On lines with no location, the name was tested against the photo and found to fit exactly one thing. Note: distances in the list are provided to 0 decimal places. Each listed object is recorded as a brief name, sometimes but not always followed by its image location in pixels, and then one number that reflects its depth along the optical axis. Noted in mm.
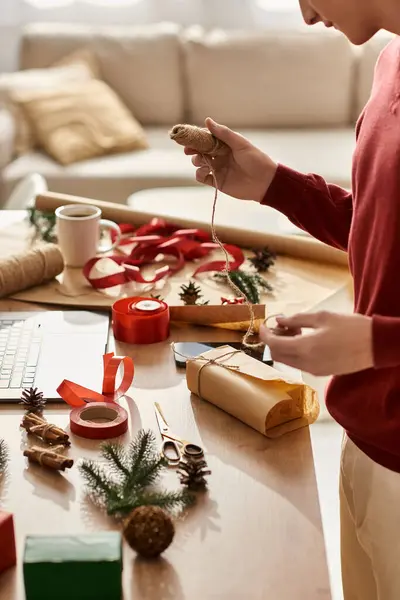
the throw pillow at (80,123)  3650
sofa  4062
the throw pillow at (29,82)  3691
